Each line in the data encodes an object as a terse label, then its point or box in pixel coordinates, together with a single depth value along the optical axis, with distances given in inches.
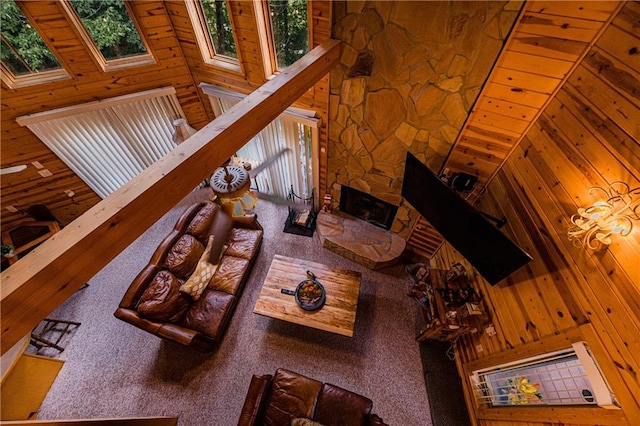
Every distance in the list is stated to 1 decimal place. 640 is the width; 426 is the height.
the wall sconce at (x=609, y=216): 60.0
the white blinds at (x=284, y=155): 152.5
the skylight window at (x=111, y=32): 120.0
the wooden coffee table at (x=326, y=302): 129.2
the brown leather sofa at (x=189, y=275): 121.3
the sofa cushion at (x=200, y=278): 133.0
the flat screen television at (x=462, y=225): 90.1
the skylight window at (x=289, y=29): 112.4
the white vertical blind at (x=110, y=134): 137.8
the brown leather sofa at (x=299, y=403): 104.2
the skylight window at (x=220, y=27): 126.3
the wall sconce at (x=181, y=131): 126.7
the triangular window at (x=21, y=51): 108.0
